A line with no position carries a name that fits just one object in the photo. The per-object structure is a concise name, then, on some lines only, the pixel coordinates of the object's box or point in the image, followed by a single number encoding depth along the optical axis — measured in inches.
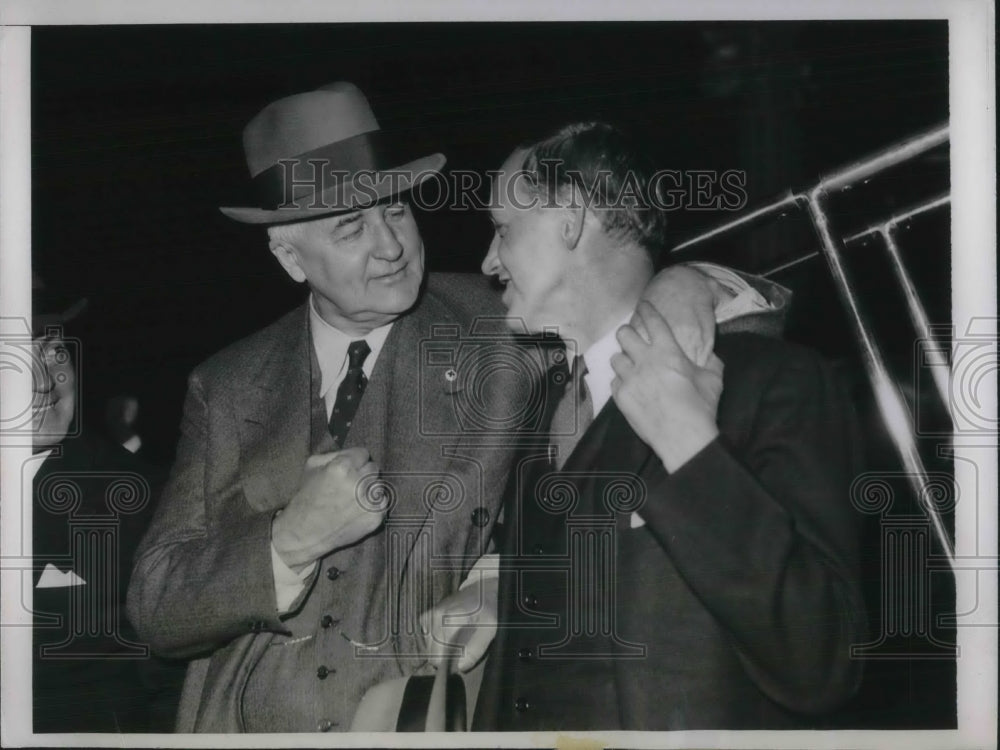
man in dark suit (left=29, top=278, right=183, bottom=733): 120.5
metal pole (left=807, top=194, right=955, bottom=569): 118.8
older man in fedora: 115.7
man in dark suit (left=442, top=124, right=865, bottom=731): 113.1
